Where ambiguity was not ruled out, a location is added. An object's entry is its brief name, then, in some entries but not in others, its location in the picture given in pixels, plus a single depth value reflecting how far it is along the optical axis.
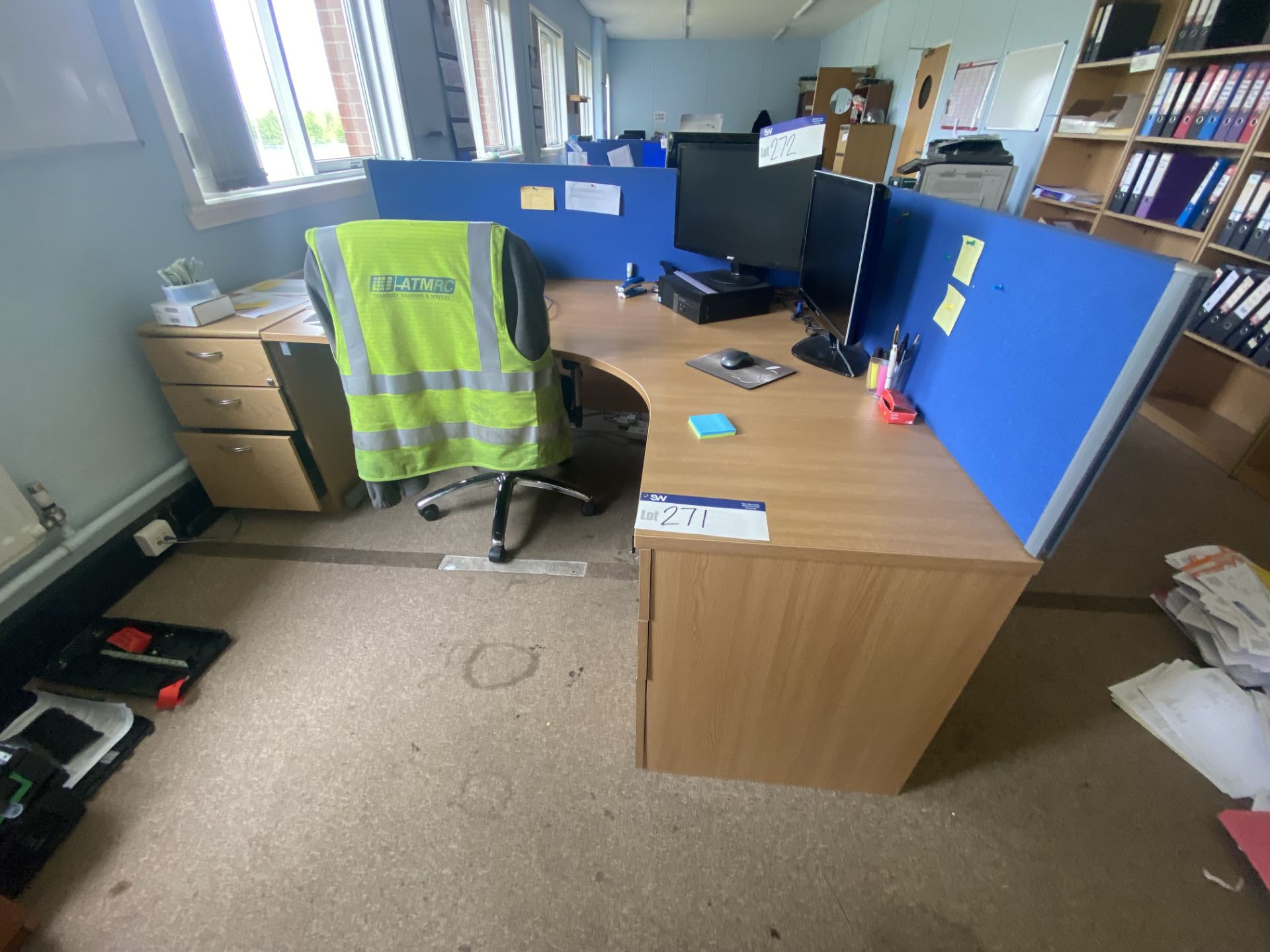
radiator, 1.35
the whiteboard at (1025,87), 3.47
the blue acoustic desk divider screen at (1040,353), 0.65
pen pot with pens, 1.19
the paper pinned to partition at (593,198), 2.03
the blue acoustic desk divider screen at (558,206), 2.03
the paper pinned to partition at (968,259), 1.01
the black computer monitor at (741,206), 1.64
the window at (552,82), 5.91
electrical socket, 1.73
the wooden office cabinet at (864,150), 5.57
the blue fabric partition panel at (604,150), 3.58
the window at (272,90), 1.81
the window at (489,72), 3.97
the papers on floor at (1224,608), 1.40
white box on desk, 1.64
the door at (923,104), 5.05
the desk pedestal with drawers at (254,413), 1.67
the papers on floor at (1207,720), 1.25
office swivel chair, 1.30
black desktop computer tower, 1.75
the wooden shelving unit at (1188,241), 2.28
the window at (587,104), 7.88
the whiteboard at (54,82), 1.34
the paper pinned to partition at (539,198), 2.07
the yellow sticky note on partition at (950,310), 1.07
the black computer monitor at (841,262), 1.17
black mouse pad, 1.34
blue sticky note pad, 1.11
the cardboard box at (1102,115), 2.90
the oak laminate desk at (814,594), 0.85
